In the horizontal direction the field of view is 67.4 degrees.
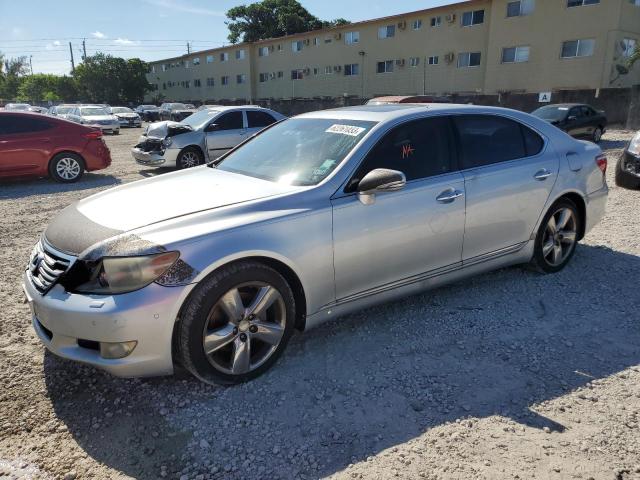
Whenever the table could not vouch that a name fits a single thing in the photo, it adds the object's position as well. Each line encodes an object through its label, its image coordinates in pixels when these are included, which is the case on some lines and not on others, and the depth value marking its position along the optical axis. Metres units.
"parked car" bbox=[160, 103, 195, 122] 25.78
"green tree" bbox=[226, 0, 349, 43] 56.37
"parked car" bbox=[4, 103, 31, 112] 32.78
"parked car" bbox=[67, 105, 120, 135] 24.80
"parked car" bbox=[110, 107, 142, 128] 32.91
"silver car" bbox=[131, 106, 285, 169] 10.92
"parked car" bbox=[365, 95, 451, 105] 12.68
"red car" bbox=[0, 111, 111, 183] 9.27
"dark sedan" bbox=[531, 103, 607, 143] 15.57
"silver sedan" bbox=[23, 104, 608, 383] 2.60
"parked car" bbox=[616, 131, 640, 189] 7.66
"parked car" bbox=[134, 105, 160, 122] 42.90
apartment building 25.61
